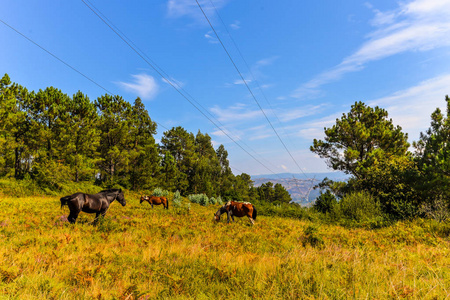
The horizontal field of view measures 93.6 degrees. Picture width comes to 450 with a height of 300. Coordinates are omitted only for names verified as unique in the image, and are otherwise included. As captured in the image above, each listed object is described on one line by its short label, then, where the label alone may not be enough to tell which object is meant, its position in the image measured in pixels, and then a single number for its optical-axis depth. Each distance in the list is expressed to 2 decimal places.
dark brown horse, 8.93
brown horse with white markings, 13.22
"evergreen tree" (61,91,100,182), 26.44
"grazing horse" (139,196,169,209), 18.97
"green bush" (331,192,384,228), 14.35
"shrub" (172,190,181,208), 21.02
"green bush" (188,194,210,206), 28.11
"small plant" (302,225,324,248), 7.86
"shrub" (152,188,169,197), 27.03
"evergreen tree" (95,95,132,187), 32.56
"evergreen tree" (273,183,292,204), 89.78
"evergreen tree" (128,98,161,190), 33.84
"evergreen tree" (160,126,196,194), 51.69
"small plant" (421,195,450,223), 11.56
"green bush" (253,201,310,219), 19.06
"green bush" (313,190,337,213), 19.84
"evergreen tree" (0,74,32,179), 21.66
